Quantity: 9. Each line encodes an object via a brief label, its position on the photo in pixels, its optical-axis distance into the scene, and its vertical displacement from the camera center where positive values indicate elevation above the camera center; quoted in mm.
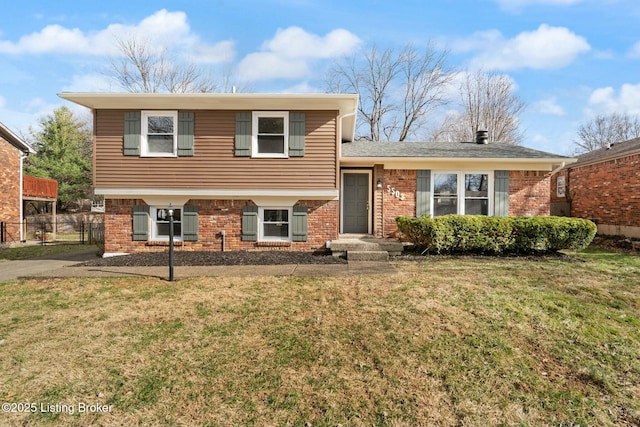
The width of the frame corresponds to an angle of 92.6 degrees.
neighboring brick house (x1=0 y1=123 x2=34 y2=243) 13891 +1371
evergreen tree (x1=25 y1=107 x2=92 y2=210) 23562 +4455
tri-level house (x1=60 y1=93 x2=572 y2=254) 8820 +1273
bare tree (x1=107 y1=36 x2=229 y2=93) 22828 +11038
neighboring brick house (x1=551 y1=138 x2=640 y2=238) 11359 +1208
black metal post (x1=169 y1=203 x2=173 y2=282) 6086 -764
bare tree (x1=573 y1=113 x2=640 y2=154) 28828 +8454
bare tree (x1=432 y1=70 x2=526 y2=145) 23141 +8253
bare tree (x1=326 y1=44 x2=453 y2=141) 24297 +9422
